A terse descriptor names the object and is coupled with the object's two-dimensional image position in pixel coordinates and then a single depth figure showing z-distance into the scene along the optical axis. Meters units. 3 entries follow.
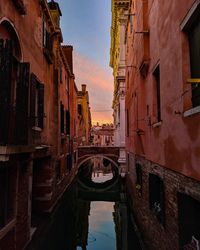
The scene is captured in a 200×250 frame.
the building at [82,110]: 36.48
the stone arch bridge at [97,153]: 25.09
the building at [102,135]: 72.88
